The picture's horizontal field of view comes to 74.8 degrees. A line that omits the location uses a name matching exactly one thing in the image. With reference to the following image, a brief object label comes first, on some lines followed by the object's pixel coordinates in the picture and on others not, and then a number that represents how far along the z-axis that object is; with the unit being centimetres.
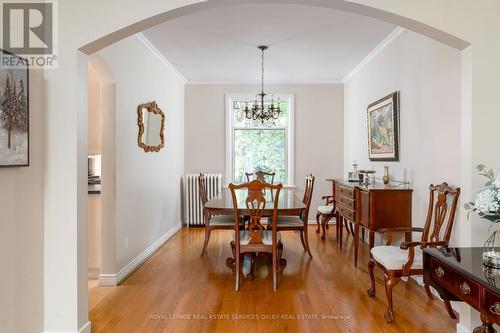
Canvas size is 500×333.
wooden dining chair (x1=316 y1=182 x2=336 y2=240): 487
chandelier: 476
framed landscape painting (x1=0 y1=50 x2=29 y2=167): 177
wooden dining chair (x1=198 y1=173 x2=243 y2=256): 393
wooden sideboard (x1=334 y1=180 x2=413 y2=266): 329
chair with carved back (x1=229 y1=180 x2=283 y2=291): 302
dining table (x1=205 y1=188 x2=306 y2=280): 321
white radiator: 591
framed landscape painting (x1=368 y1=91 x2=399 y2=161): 380
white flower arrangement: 155
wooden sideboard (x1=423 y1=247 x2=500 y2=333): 137
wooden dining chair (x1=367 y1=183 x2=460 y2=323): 246
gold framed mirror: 390
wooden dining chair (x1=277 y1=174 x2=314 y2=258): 381
